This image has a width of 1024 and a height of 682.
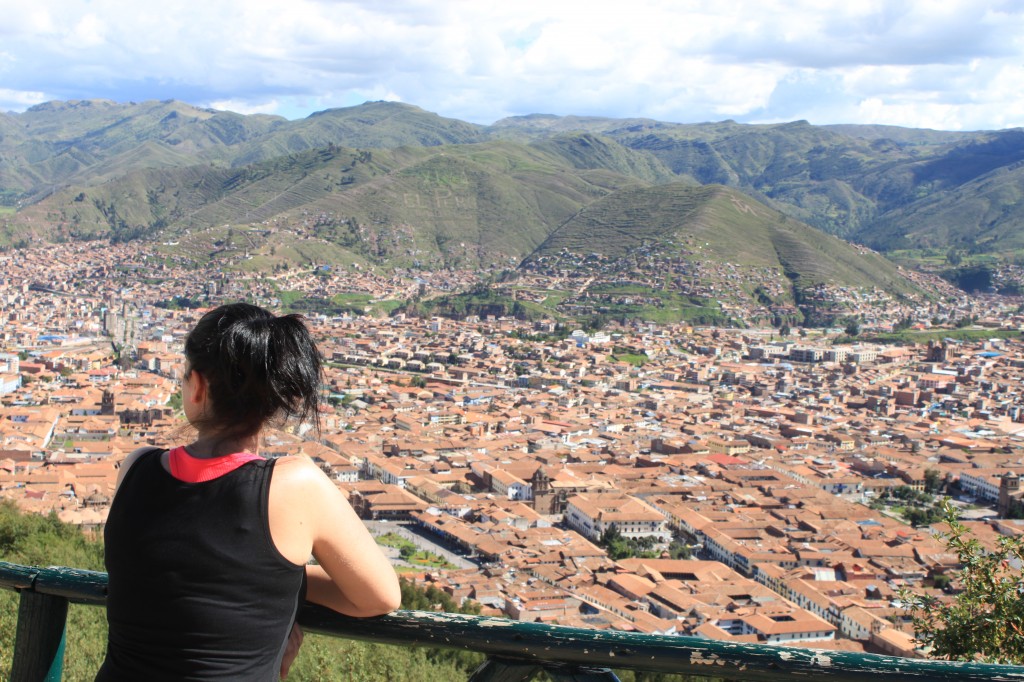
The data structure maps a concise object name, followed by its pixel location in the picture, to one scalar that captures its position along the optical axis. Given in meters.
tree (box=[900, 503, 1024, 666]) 3.32
